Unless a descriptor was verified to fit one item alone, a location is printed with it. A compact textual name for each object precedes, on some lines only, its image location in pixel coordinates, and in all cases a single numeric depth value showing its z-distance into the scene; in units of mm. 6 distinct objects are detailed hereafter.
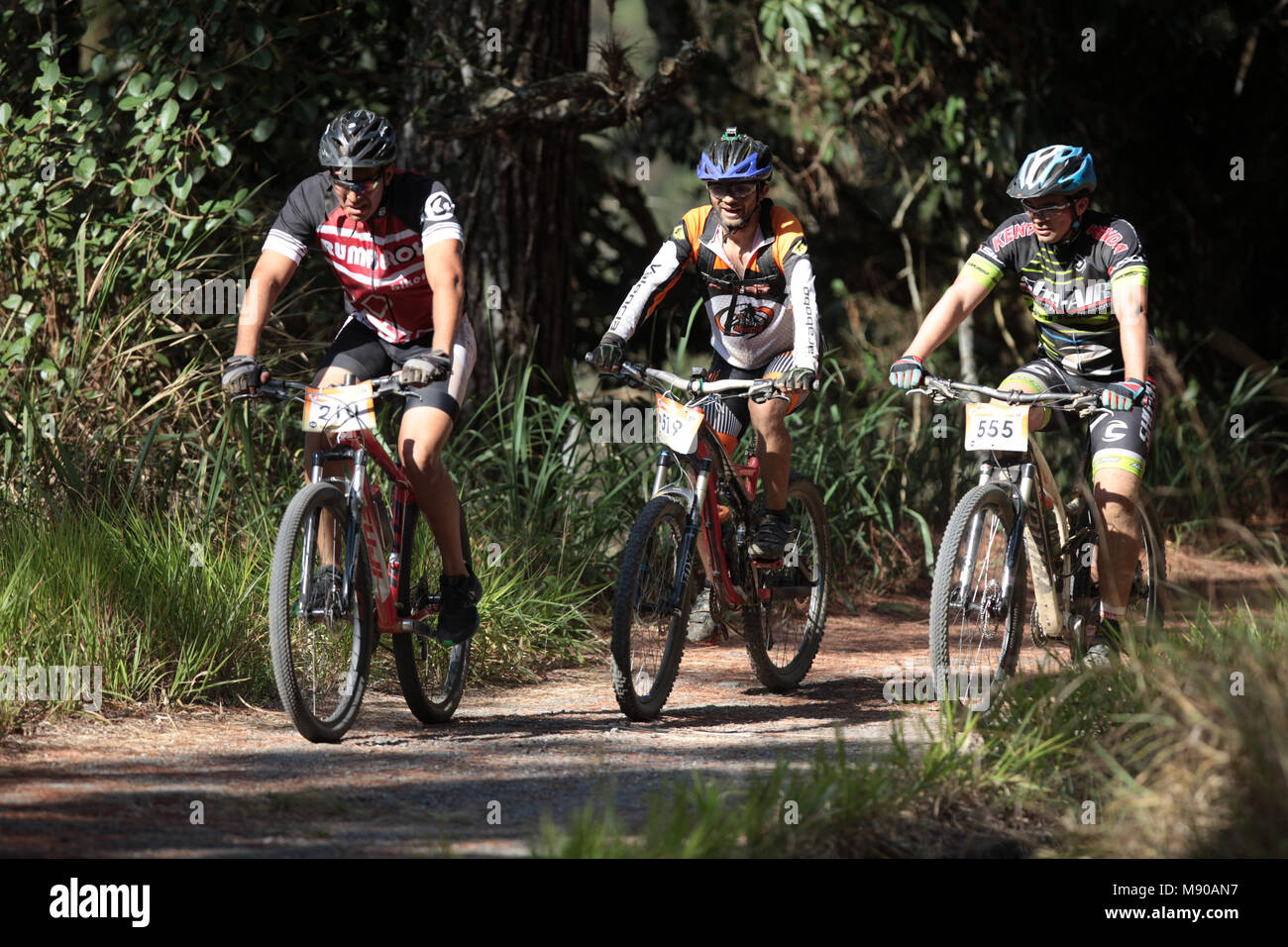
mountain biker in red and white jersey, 10523
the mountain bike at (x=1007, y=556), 11055
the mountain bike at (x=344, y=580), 9805
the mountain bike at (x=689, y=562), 11070
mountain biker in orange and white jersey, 11898
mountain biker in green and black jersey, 11852
